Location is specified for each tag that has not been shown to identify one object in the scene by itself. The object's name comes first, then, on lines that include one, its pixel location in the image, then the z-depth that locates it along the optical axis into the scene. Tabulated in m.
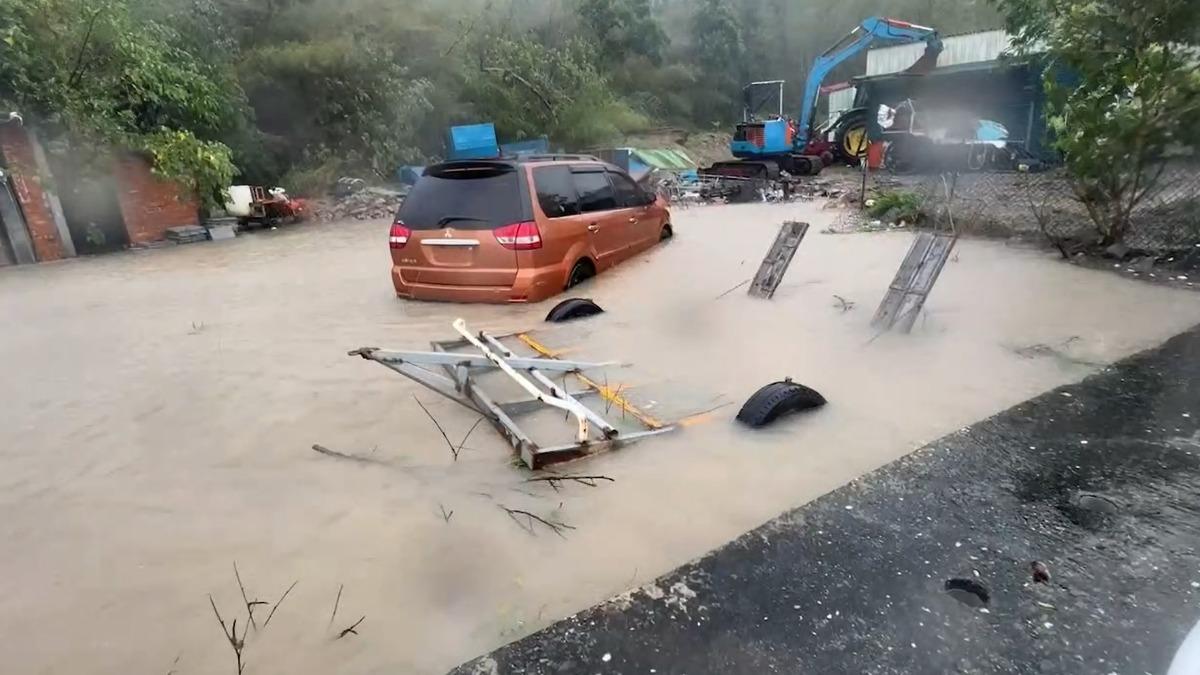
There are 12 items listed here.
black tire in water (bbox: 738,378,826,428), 4.25
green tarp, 21.63
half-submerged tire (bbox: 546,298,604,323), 6.55
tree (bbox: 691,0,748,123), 36.47
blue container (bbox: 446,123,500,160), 20.18
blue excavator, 19.88
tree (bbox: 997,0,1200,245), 7.53
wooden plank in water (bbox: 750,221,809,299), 7.32
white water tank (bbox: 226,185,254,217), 14.98
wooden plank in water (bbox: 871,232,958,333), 6.02
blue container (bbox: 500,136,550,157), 20.86
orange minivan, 6.68
